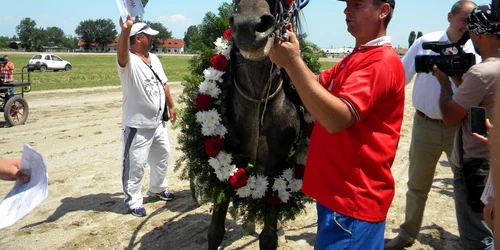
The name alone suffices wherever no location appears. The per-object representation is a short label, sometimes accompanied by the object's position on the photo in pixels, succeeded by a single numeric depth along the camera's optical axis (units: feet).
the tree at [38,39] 299.11
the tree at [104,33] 336.29
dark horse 9.73
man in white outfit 15.43
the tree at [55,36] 353.10
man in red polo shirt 6.00
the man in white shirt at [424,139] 12.05
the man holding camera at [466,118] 7.98
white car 98.32
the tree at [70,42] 349.61
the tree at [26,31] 301.43
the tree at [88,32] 337.52
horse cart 30.42
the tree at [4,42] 308.60
